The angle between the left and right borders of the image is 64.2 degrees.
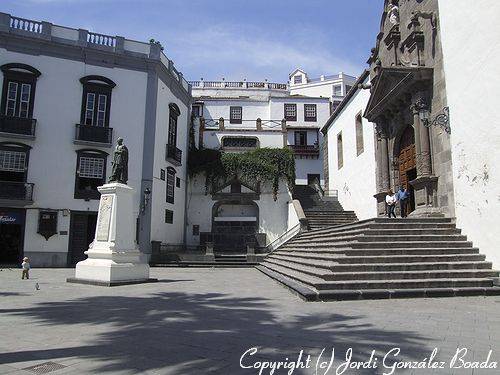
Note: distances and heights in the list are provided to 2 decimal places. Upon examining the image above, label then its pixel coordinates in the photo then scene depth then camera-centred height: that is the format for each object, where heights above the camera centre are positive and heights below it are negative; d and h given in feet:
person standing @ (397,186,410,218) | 46.16 +5.79
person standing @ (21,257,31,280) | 40.19 -2.34
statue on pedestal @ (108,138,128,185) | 39.09 +7.86
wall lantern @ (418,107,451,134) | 39.32 +13.10
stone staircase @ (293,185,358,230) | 69.57 +7.17
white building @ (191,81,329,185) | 103.86 +36.18
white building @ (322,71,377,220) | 64.69 +17.29
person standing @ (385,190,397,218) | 47.67 +5.31
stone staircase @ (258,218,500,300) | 27.02 -1.26
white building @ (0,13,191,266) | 60.95 +18.07
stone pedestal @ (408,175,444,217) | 40.98 +5.61
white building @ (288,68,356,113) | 171.94 +70.17
